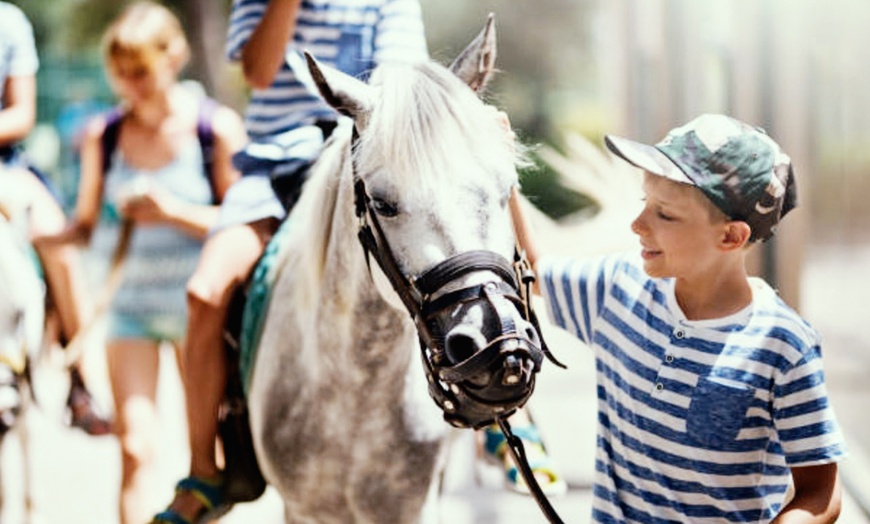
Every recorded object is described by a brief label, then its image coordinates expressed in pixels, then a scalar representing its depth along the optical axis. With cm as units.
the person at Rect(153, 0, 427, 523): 308
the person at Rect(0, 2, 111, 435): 393
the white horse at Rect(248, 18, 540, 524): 218
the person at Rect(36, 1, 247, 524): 392
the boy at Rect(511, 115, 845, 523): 208
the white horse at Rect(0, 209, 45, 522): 368
